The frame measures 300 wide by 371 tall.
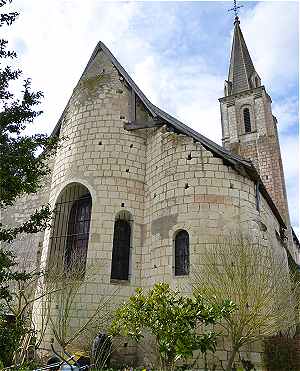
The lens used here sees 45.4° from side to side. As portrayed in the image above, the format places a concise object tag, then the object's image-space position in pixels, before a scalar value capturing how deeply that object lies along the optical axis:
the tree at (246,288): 8.95
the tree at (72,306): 11.04
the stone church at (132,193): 11.88
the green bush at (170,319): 6.90
